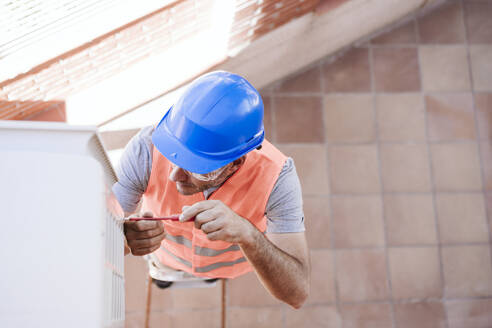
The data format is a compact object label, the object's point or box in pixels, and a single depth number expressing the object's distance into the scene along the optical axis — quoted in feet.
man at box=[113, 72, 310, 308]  3.51
